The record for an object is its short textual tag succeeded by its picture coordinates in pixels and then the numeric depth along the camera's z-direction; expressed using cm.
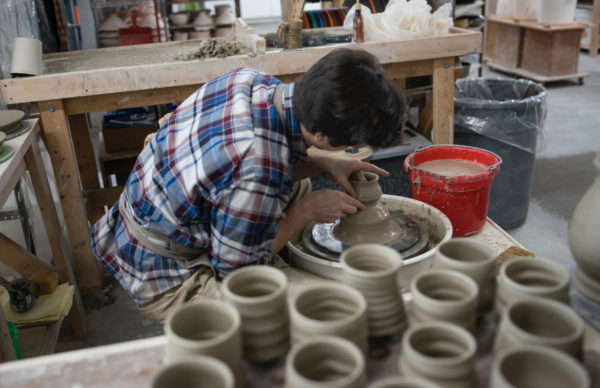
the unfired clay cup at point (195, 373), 92
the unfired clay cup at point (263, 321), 106
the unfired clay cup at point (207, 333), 96
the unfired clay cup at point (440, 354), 90
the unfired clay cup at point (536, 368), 87
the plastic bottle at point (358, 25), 296
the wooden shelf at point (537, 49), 644
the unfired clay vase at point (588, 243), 145
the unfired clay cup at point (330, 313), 100
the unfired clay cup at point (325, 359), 93
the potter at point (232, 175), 155
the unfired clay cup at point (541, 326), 94
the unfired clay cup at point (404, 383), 87
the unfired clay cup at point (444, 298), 103
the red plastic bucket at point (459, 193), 222
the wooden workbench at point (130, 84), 257
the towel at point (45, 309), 231
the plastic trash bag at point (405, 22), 295
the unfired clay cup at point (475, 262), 116
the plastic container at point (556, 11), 627
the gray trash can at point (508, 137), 307
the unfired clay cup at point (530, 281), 107
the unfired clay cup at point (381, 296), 112
